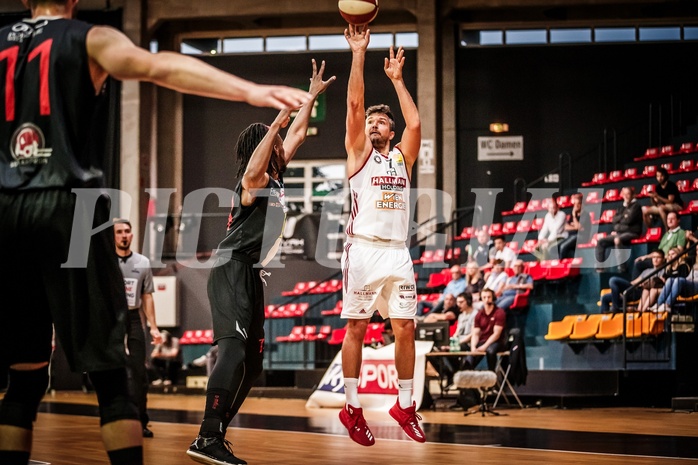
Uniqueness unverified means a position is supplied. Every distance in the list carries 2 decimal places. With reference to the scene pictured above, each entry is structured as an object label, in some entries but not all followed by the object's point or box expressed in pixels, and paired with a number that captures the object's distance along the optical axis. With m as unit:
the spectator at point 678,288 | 12.21
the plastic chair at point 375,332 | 15.28
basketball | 6.12
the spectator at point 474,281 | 14.16
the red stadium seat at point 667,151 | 17.53
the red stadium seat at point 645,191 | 15.62
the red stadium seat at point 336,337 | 16.39
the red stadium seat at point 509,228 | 18.04
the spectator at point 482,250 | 16.29
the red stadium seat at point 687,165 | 16.11
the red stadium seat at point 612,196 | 16.73
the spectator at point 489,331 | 12.26
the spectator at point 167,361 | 19.09
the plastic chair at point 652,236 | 14.42
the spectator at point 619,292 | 13.02
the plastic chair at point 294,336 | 17.66
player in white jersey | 6.29
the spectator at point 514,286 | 13.75
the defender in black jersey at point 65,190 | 2.99
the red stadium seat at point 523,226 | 17.52
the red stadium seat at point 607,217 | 15.96
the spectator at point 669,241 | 13.05
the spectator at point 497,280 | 14.18
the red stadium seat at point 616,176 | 17.77
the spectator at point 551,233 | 15.57
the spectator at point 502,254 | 14.99
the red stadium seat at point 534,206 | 18.33
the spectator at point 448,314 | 14.04
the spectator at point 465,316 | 13.12
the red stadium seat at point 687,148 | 16.87
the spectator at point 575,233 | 15.34
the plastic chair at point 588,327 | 13.05
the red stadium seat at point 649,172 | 16.84
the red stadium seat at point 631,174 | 17.29
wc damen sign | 22.45
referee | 7.55
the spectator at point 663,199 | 14.02
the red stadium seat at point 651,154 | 18.10
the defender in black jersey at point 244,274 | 5.13
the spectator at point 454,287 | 14.75
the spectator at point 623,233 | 14.31
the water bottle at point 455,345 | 12.29
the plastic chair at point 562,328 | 13.51
